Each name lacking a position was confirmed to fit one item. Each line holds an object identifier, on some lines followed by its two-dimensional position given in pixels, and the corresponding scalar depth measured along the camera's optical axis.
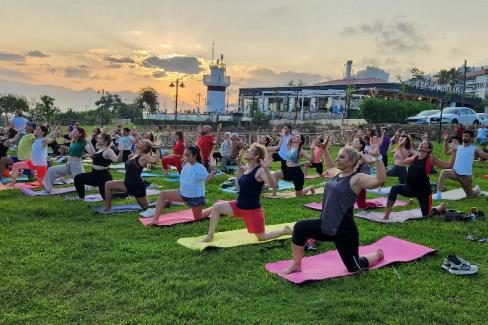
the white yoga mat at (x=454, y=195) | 10.80
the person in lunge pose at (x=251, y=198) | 6.55
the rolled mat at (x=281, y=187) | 11.71
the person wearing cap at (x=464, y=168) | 10.43
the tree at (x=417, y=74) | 71.25
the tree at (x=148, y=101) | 80.69
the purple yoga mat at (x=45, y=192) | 10.30
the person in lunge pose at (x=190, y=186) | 7.84
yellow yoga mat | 6.55
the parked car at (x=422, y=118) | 35.84
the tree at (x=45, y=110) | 48.53
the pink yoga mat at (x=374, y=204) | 9.56
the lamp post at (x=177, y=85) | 44.03
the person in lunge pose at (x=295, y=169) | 10.67
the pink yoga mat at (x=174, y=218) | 7.91
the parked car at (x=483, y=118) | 32.19
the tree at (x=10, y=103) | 56.19
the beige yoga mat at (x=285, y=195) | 10.88
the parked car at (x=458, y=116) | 33.59
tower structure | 79.12
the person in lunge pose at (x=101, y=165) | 9.15
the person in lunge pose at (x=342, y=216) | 5.11
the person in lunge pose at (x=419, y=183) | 8.36
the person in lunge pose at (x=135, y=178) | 8.48
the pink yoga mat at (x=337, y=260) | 5.44
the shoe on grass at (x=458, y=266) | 5.71
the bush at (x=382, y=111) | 42.44
